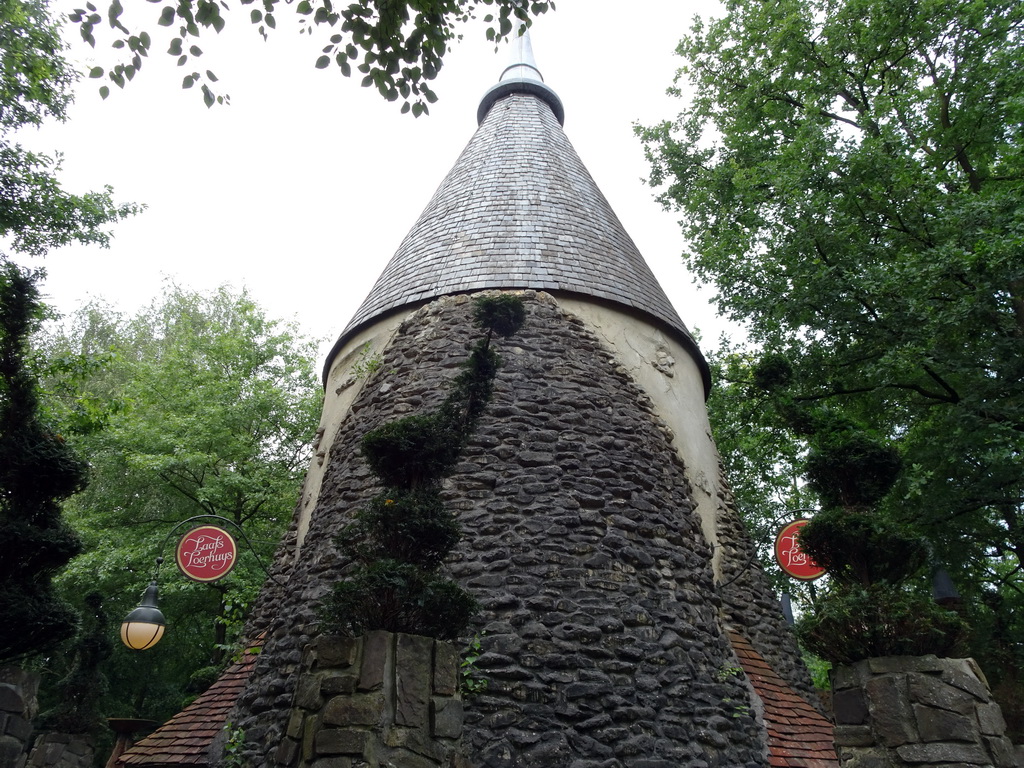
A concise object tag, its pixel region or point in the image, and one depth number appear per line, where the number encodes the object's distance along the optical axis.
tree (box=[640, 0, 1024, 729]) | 8.73
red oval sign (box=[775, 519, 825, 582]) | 7.68
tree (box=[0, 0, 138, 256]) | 9.30
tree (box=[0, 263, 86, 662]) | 5.28
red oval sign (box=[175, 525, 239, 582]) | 7.65
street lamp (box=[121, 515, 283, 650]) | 7.33
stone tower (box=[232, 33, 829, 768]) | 5.51
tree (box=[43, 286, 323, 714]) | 13.93
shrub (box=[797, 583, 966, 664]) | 4.74
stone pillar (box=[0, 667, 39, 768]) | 4.92
